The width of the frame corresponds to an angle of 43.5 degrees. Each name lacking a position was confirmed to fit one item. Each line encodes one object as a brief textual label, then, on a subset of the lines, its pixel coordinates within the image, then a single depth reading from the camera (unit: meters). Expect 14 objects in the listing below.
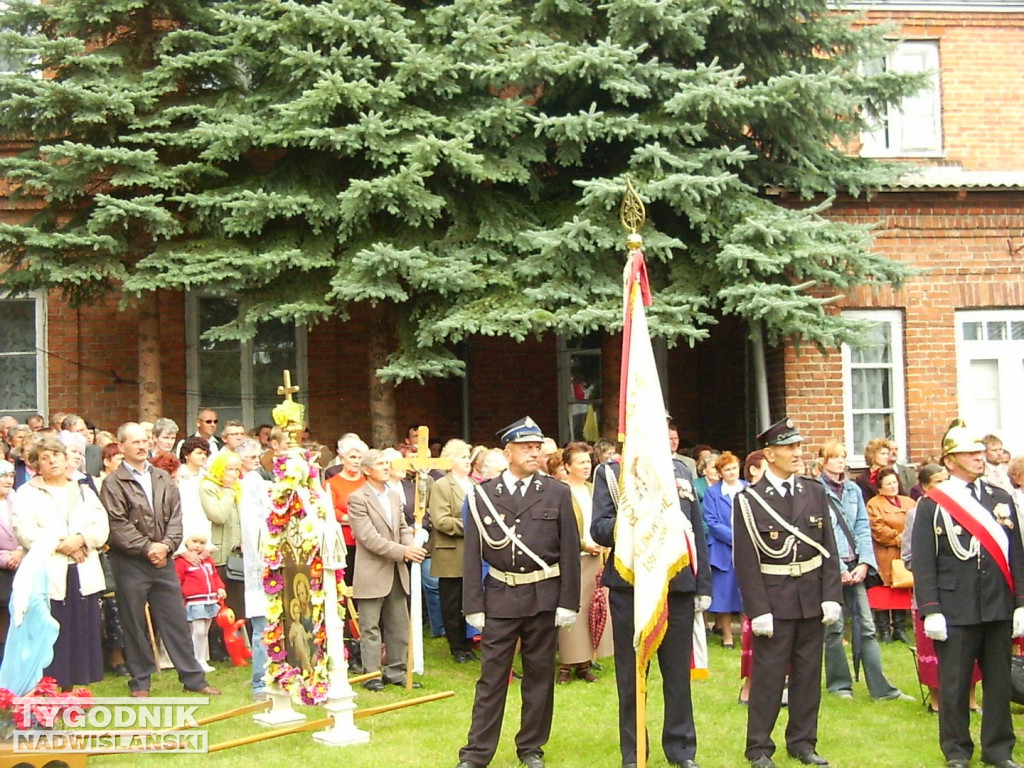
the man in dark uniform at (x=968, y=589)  7.92
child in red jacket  10.72
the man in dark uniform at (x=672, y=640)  7.84
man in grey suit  10.38
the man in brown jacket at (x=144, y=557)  9.62
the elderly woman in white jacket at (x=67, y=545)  8.84
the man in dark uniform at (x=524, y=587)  7.92
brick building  15.39
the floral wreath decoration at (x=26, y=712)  7.68
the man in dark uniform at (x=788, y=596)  7.95
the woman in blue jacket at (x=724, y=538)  11.79
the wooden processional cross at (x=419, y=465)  10.24
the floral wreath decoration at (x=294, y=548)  8.97
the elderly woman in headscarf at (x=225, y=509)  11.18
